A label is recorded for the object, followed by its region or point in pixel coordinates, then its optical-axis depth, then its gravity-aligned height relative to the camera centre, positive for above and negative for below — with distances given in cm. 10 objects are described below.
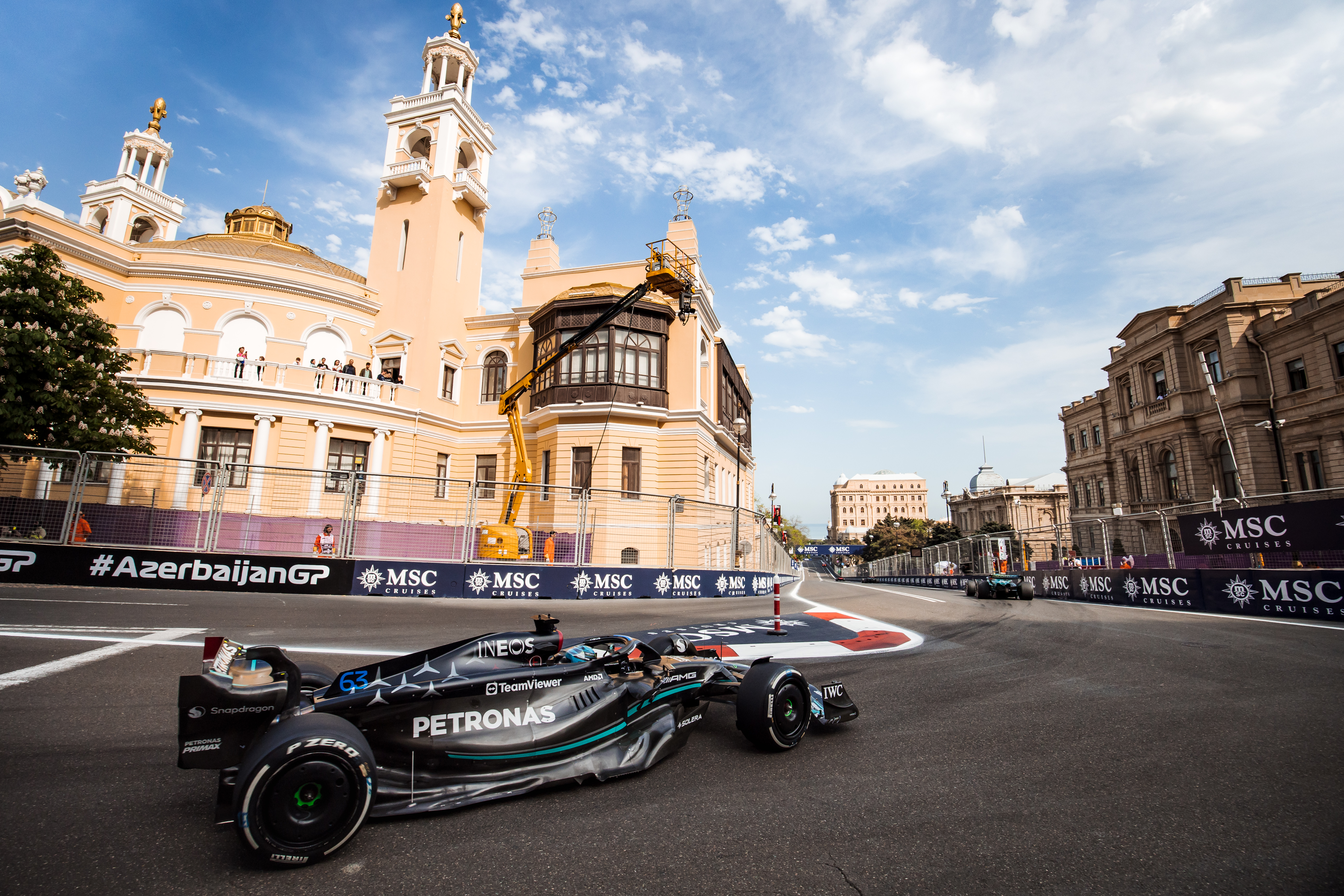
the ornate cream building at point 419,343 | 2486 +986
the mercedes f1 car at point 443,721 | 271 -99
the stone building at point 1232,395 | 3173 +995
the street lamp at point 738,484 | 1964 +397
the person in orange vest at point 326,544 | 1320 +8
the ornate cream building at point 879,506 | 19625 +1517
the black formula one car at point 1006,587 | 1839 -109
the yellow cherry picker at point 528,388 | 1788 +712
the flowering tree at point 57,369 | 1814 +567
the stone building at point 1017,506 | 8956 +743
